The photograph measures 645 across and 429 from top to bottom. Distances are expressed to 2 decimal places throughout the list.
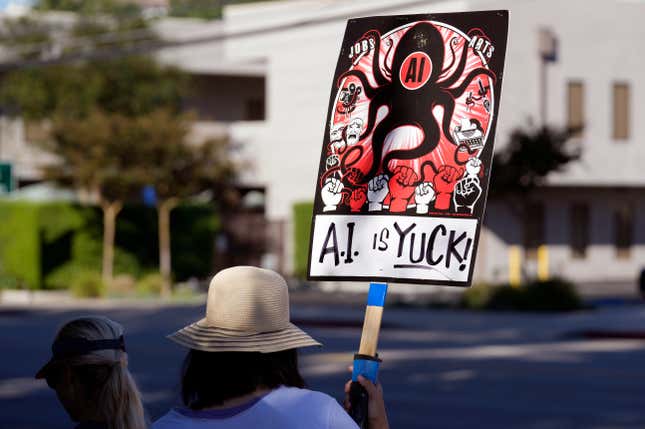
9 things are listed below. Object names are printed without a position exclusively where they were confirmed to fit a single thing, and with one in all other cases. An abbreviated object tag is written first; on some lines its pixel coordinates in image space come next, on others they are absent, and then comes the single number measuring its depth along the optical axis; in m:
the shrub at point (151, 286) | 33.69
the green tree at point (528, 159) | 29.48
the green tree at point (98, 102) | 32.81
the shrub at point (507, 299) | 28.50
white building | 37.78
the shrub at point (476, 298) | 28.75
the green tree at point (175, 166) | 33.16
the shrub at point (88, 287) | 32.12
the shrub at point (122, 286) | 33.50
